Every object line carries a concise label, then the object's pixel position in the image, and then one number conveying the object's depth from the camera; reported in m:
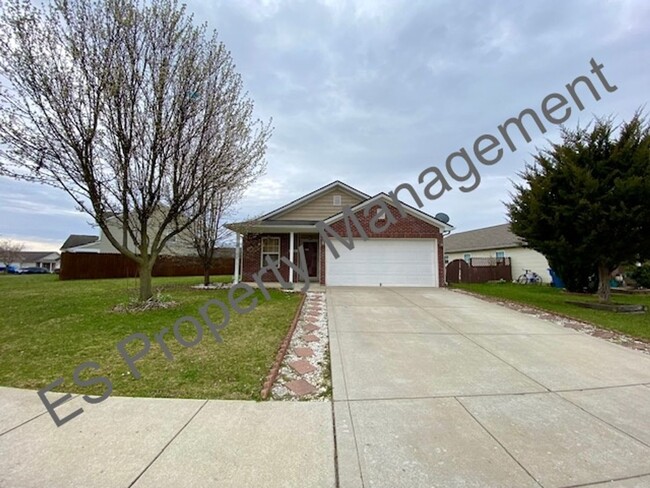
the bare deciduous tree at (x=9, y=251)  41.62
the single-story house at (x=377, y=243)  13.52
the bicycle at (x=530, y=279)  19.69
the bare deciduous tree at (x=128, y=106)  6.65
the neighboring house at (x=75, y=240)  38.87
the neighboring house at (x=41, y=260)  55.84
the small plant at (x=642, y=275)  15.29
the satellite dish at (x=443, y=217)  14.39
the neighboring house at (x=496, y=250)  20.32
